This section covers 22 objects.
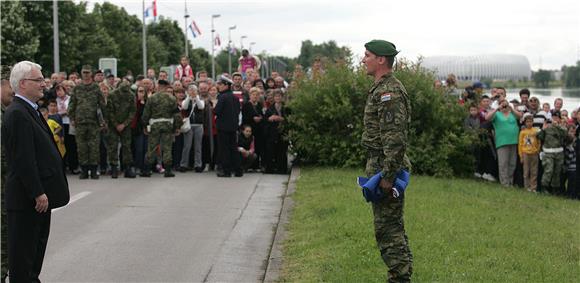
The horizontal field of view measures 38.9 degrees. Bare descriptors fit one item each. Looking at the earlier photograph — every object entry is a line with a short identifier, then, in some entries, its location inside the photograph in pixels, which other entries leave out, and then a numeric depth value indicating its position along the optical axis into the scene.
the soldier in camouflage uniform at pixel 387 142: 6.55
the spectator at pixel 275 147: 17.59
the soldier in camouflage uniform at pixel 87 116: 16.12
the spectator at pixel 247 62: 23.95
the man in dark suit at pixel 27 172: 6.44
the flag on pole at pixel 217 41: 84.06
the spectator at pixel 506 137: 17.50
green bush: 17.41
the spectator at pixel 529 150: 17.33
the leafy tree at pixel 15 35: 47.59
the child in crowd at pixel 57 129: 15.63
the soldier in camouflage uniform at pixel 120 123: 16.55
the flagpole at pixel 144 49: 53.28
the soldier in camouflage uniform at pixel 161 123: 16.69
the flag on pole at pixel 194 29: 62.03
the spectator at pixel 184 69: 22.80
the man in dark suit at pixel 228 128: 16.86
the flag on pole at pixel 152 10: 49.44
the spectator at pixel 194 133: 17.70
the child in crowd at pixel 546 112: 17.52
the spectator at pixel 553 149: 17.08
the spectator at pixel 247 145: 17.55
